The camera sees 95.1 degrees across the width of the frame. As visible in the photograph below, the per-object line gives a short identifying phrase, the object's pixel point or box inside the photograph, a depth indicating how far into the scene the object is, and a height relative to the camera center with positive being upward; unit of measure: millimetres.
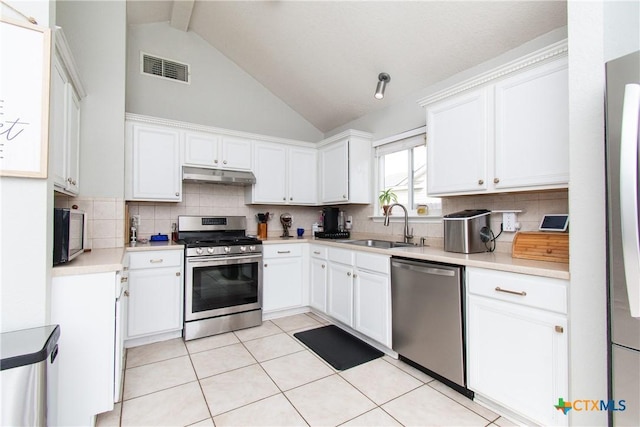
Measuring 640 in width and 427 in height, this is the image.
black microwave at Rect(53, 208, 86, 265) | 1562 -105
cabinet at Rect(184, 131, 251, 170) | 3176 +751
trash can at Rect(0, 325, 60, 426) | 1084 -618
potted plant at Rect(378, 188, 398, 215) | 3355 +227
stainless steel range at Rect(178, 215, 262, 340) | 2803 -648
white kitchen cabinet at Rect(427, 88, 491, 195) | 2117 +571
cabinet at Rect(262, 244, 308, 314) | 3266 -700
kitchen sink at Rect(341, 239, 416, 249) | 2928 -285
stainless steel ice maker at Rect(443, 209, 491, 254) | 2133 -106
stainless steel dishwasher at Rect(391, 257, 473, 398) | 1895 -716
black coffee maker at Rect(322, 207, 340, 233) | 3832 -42
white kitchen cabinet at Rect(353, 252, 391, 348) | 2422 -703
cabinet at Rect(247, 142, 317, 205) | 3596 +542
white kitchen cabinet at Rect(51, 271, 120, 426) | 1512 -671
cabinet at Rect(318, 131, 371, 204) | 3482 +594
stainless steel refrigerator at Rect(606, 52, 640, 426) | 1114 -78
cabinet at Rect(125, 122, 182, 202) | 2879 +547
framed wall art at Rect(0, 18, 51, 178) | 1294 +541
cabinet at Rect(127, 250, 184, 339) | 2600 -698
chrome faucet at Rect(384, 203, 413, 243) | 2913 -63
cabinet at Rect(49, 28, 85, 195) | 1676 +653
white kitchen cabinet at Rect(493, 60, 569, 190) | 1725 +558
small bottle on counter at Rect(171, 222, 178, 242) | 3303 -159
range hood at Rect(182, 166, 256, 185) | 3090 +449
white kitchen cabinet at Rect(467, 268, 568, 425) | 1475 -693
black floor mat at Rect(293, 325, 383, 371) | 2375 -1162
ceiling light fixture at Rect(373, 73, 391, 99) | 2537 +1129
